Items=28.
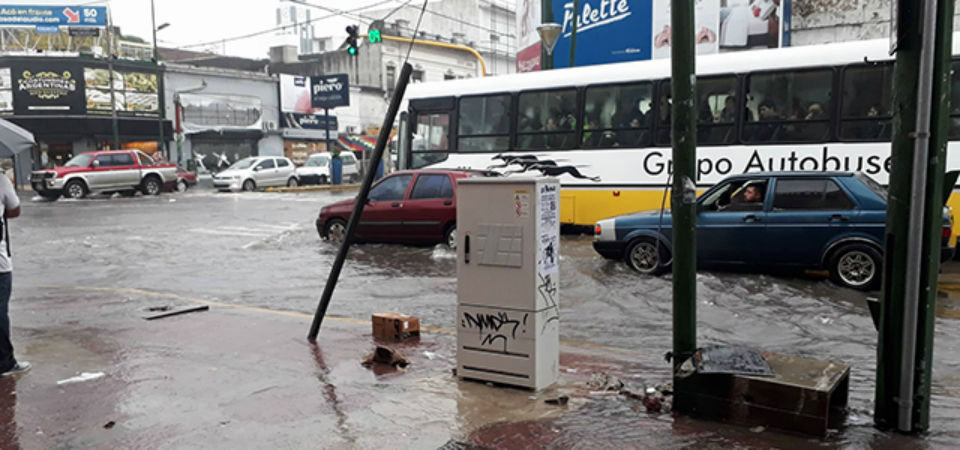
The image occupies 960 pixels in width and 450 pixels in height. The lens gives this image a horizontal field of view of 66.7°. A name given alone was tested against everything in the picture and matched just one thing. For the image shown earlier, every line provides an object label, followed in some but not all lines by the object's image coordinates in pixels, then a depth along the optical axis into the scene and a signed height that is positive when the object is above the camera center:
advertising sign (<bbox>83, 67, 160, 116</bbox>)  39.00 +4.30
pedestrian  5.75 -0.79
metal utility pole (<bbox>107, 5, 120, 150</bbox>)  37.78 +3.34
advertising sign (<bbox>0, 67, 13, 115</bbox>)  37.47 +4.06
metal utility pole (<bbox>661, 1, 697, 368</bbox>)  4.58 -0.09
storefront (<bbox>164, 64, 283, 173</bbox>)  42.50 +3.31
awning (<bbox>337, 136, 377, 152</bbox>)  50.97 +1.71
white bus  12.64 +0.85
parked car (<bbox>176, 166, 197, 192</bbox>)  33.97 -0.44
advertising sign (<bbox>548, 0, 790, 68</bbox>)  28.33 +5.35
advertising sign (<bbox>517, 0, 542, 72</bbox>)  33.94 +6.35
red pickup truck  27.98 -0.20
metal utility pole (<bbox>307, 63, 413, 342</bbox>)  6.21 -0.20
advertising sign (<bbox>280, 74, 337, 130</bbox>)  47.62 +4.07
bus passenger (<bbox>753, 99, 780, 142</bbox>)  13.31 +0.73
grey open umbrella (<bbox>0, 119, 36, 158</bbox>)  5.88 +0.26
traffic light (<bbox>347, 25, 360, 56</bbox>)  21.88 +3.86
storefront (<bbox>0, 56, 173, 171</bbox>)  37.56 +3.60
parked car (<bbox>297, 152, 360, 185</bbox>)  37.72 -0.10
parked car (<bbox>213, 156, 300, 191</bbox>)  33.50 -0.27
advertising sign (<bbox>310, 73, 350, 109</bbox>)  43.41 +4.61
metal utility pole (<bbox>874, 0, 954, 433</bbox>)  4.04 -0.27
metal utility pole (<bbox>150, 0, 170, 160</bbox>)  40.47 +3.87
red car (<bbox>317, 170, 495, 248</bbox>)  13.71 -0.81
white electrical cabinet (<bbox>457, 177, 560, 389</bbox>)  5.11 -0.81
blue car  9.59 -0.88
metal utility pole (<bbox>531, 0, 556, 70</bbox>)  17.53 +3.58
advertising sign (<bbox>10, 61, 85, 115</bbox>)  37.56 +4.33
